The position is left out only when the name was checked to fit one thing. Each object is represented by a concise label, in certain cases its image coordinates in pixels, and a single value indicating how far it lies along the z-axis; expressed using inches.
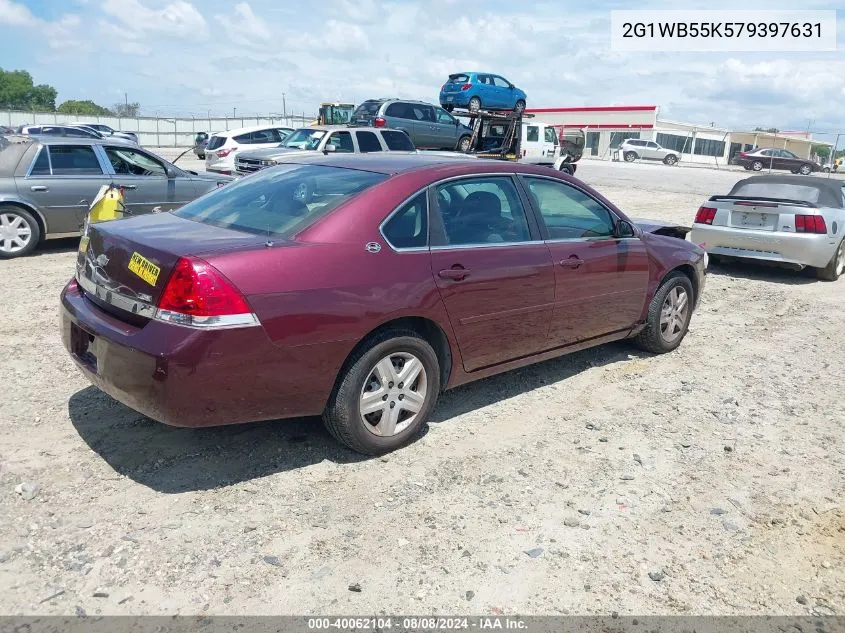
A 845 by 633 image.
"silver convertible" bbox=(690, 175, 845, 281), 352.5
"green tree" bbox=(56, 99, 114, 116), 3623.5
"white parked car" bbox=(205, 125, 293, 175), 849.7
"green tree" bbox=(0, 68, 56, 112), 4197.8
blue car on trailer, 941.8
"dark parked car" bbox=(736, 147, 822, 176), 1528.1
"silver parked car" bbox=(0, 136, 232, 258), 353.1
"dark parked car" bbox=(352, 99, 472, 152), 787.4
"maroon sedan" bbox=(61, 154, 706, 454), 126.6
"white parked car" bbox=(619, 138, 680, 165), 1782.9
